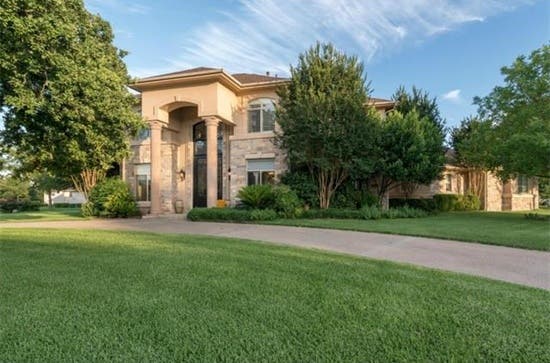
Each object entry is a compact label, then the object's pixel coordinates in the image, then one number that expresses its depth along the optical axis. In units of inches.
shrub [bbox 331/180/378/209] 605.6
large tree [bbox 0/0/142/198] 241.3
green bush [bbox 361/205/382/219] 515.8
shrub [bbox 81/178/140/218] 618.2
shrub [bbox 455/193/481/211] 810.2
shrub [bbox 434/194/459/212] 754.3
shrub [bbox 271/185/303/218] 532.1
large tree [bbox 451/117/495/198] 582.9
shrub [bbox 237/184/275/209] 553.6
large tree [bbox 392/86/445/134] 734.5
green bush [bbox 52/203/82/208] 1549.7
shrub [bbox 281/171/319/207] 598.3
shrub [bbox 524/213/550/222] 547.5
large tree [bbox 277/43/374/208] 539.5
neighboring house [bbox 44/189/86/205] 1780.3
